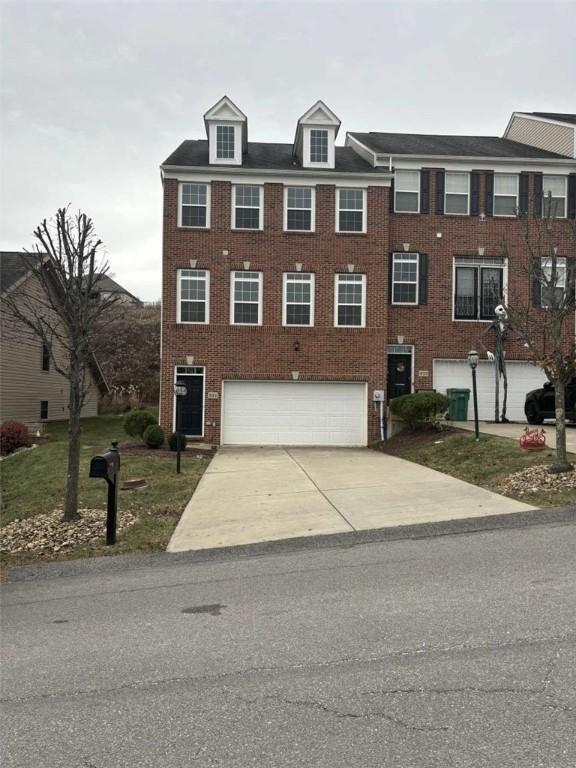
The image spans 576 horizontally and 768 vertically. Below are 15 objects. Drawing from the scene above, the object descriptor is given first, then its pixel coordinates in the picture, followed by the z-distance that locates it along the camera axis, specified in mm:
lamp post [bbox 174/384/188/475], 13425
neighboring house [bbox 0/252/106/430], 23406
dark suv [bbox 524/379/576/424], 18172
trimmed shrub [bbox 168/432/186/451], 17156
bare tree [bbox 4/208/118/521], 8562
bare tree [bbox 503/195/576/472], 10445
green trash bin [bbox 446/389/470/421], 20062
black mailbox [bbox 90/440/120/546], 7770
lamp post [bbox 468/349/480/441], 14523
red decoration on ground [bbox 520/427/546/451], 12203
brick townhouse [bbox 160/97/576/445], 20359
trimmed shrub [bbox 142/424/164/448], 17312
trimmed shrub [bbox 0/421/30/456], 20359
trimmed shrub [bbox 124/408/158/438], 18438
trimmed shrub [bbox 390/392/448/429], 18016
